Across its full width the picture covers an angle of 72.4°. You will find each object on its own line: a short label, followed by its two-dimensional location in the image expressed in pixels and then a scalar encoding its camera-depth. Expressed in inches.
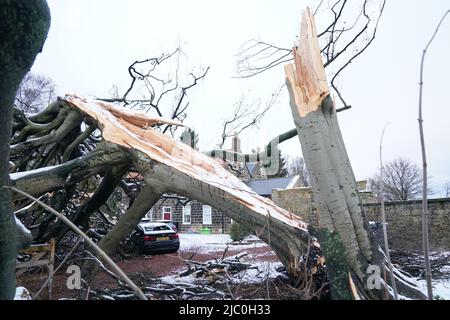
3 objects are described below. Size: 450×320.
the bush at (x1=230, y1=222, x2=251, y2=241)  607.2
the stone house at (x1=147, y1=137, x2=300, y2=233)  951.0
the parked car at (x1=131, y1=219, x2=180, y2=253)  420.2
